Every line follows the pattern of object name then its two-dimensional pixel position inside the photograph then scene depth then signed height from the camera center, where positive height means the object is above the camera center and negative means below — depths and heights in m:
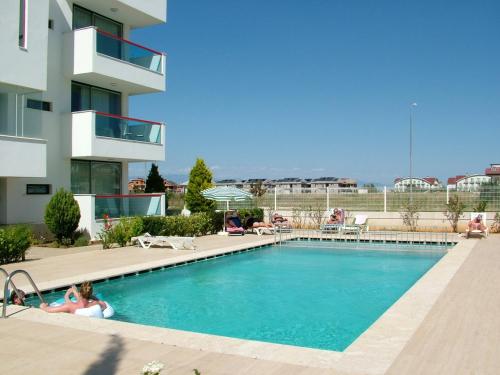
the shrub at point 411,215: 25.44 -1.07
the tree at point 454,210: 24.09 -0.76
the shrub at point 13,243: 13.63 -1.43
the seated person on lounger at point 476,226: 21.02 -1.34
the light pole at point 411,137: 34.89 +4.42
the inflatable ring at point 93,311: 8.75 -2.15
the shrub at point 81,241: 17.84 -1.76
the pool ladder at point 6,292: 8.14 -1.77
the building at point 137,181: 85.75 +2.08
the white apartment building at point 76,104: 16.22 +3.36
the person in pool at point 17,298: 9.20 -1.98
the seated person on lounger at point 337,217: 24.67 -1.17
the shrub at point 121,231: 17.41 -1.40
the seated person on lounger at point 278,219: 25.67 -1.38
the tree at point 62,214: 17.06 -0.76
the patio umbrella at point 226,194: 22.41 -0.04
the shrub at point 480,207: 24.17 -0.60
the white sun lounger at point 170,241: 17.41 -1.72
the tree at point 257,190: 47.70 +0.32
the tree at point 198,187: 25.61 +0.31
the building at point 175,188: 65.93 +0.65
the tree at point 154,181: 25.53 +0.59
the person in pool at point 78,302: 8.67 -1.97
